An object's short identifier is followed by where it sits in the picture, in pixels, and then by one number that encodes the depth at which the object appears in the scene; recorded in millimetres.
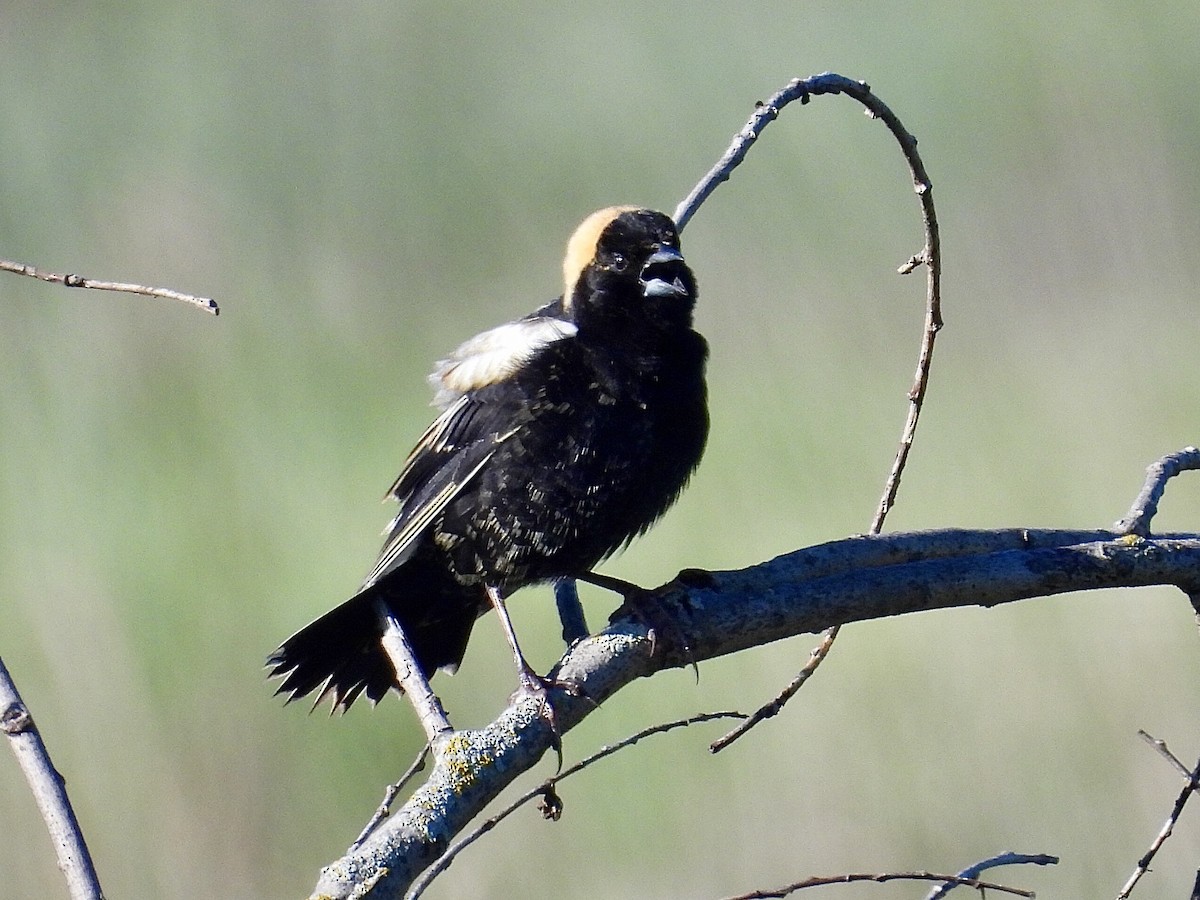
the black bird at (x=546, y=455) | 5516
